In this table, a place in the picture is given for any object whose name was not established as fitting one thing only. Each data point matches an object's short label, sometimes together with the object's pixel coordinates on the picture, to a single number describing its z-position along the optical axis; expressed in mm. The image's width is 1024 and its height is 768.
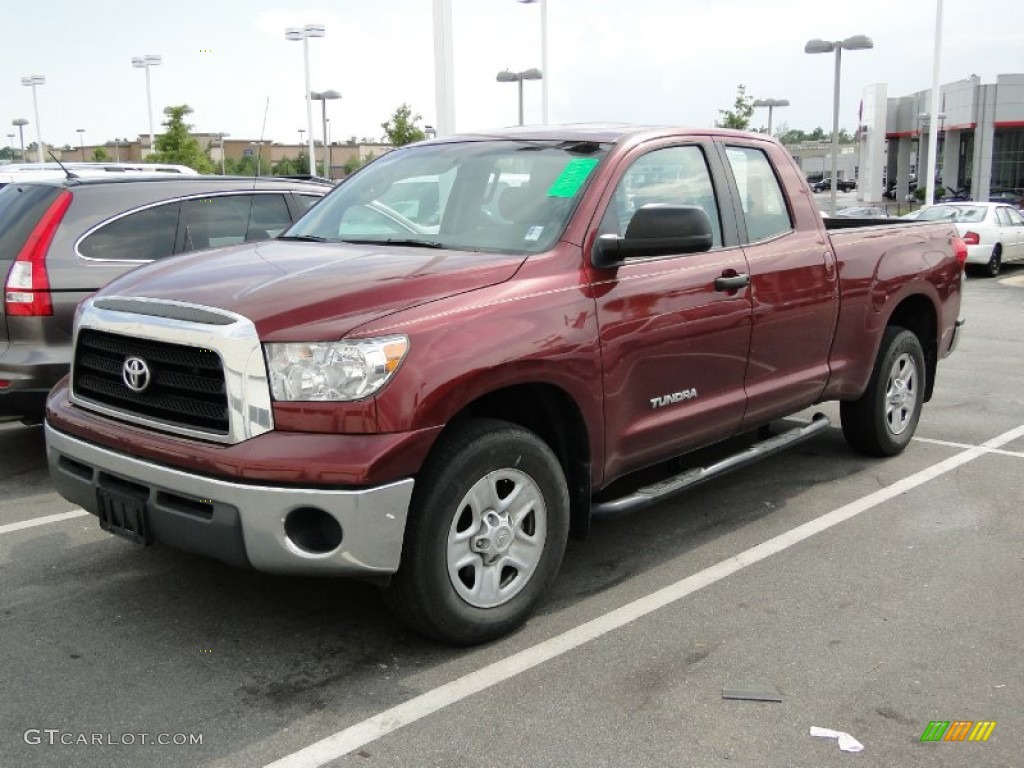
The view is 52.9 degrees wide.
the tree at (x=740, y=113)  42531
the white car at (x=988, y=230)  19828
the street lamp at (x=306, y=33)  27141
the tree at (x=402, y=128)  41312
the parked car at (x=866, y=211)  25944
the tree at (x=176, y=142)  39500
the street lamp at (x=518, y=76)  30259
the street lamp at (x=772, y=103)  44406
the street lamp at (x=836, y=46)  28859
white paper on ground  3141
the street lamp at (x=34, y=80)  55219
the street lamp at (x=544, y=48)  25848
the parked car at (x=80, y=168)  9284
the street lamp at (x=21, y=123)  59906
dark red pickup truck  3350
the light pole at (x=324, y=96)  34688
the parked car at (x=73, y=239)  5688
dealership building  48969
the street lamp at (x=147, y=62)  44875
